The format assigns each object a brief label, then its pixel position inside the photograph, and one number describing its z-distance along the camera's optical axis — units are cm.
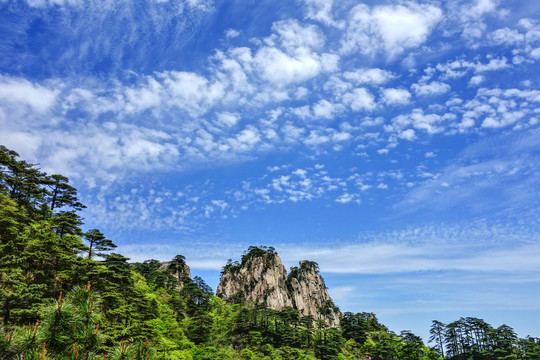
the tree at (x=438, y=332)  7181
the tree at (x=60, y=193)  4412
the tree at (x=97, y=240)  4017
